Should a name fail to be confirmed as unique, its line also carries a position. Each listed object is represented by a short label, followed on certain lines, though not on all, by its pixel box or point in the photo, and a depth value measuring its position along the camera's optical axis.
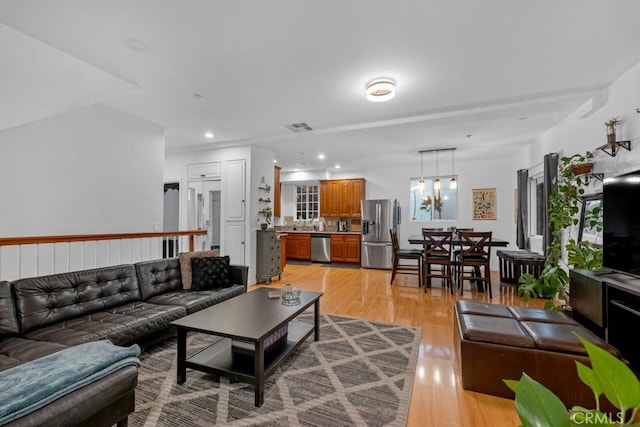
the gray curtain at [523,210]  5.21
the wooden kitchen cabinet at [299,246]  7.81
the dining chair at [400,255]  5.14
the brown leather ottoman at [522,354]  1.84
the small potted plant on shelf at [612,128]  2.73
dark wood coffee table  1.89
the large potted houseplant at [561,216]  3.34
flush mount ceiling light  2.90
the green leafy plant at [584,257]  2.76
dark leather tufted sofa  1.29
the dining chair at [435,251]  4.66
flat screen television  2.18
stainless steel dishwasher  7.58
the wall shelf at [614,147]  2.62
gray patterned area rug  1.76
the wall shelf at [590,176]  3.08
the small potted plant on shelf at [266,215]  5.40
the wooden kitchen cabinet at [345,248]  7.24
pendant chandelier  5.63
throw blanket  1.10
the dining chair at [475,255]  4.44
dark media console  2.01
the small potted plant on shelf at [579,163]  3.17
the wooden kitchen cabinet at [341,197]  7.52
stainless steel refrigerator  6.78
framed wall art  6.49
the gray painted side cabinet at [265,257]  5.25
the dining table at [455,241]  4.60
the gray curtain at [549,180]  3.98
